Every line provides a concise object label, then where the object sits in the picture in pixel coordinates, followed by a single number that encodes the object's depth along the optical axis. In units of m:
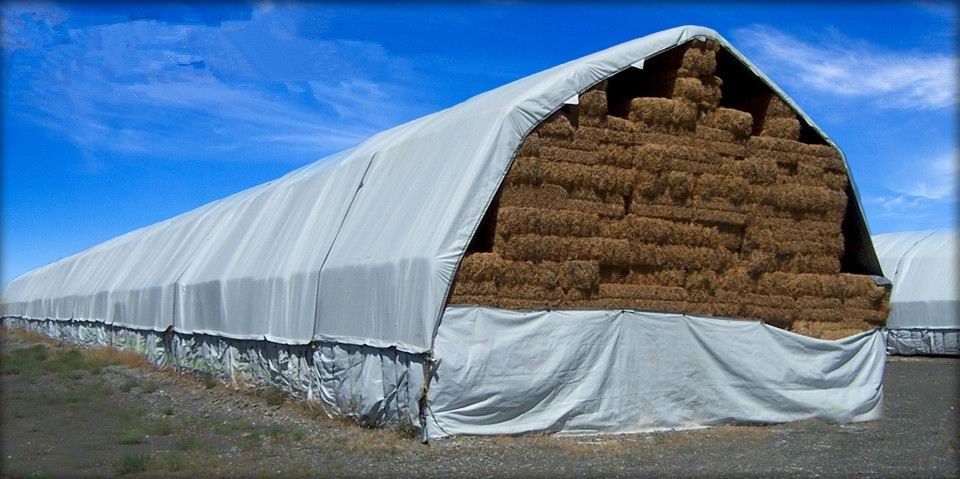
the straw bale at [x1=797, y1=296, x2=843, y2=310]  13.66
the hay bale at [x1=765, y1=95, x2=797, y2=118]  13.73
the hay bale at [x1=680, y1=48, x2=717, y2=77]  12.99
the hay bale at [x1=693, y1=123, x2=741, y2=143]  13.07
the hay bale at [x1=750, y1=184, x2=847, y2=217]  13.46
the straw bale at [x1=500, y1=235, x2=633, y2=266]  11.47
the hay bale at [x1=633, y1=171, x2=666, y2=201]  12.52
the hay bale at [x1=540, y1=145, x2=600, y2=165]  11.84
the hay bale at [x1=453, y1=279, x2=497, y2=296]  10.95
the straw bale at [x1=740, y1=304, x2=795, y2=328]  13.20
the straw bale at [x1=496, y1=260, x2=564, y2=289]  11.26
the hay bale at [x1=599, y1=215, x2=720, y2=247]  12.34
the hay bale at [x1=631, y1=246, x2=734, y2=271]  12.45
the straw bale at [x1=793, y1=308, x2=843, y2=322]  13.69
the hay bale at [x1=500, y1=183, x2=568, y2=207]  11.57
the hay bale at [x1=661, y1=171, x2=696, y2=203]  12.70
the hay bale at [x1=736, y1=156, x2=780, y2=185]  13.30
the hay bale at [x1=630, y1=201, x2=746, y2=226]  12.52
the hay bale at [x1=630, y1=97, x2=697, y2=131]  12.70
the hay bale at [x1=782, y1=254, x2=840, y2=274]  13.73
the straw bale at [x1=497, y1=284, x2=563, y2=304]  11.27
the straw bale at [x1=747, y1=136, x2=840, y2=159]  13.47
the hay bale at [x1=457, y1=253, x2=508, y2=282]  10.99
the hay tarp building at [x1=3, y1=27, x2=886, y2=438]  11.08
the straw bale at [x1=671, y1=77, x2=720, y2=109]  12.95
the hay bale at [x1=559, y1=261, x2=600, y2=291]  11.69
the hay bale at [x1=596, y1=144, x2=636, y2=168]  12.31
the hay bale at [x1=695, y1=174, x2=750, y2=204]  12.94
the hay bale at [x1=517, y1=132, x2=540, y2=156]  11.65
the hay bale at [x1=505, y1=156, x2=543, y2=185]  11.56
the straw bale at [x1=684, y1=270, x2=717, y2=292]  12.75
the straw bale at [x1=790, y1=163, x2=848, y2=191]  13.79
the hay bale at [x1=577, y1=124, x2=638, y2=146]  12.16
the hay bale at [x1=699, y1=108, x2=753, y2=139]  13.16
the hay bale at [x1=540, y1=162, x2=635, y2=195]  11.84
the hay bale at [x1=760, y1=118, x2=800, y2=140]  13.70
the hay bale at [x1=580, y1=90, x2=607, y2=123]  12.15
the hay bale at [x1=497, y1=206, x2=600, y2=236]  11.43
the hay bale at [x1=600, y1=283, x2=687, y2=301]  12.08
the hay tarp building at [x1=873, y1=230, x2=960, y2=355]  29.16
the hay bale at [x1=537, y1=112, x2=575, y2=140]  11.83
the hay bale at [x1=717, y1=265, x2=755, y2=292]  13.01
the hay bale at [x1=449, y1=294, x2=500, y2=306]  10.91
